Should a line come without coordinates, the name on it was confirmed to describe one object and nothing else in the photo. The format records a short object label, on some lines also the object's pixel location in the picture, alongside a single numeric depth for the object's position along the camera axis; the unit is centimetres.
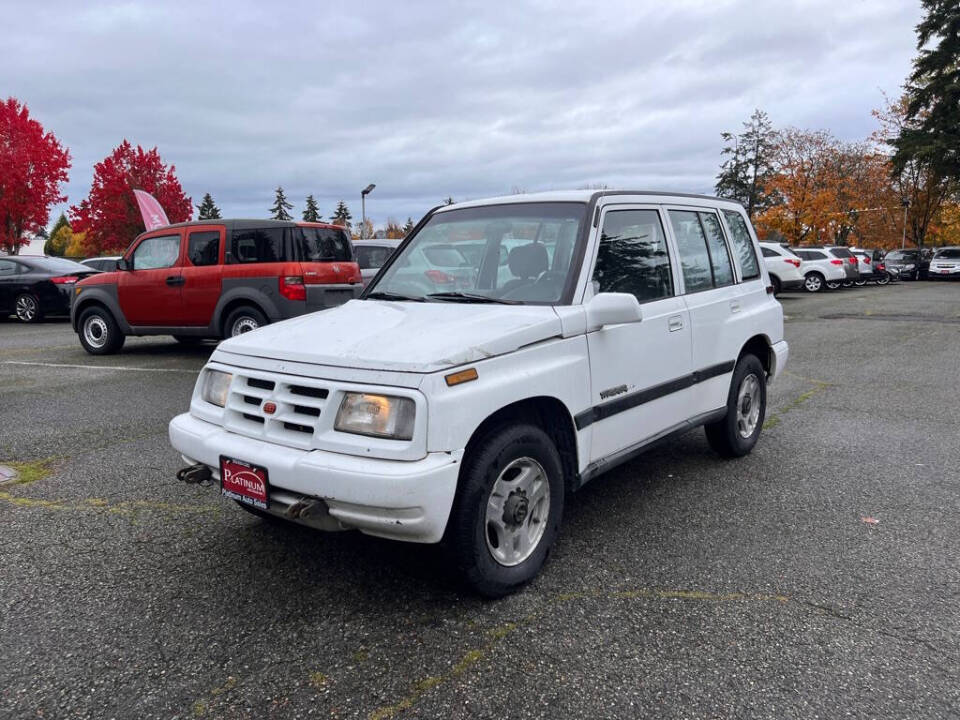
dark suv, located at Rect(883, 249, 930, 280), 3478
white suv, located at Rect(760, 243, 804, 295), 2323
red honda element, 934
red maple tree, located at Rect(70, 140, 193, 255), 4394
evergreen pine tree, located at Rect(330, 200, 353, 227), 9341
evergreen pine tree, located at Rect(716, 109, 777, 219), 6194
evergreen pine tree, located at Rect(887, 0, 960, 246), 3719
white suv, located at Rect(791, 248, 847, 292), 2603
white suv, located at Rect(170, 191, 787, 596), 278
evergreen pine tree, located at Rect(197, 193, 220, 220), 8312
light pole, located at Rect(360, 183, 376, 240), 3253
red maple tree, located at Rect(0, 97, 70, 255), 3222
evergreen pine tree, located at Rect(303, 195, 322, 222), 8771
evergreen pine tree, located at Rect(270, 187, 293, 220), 8375
